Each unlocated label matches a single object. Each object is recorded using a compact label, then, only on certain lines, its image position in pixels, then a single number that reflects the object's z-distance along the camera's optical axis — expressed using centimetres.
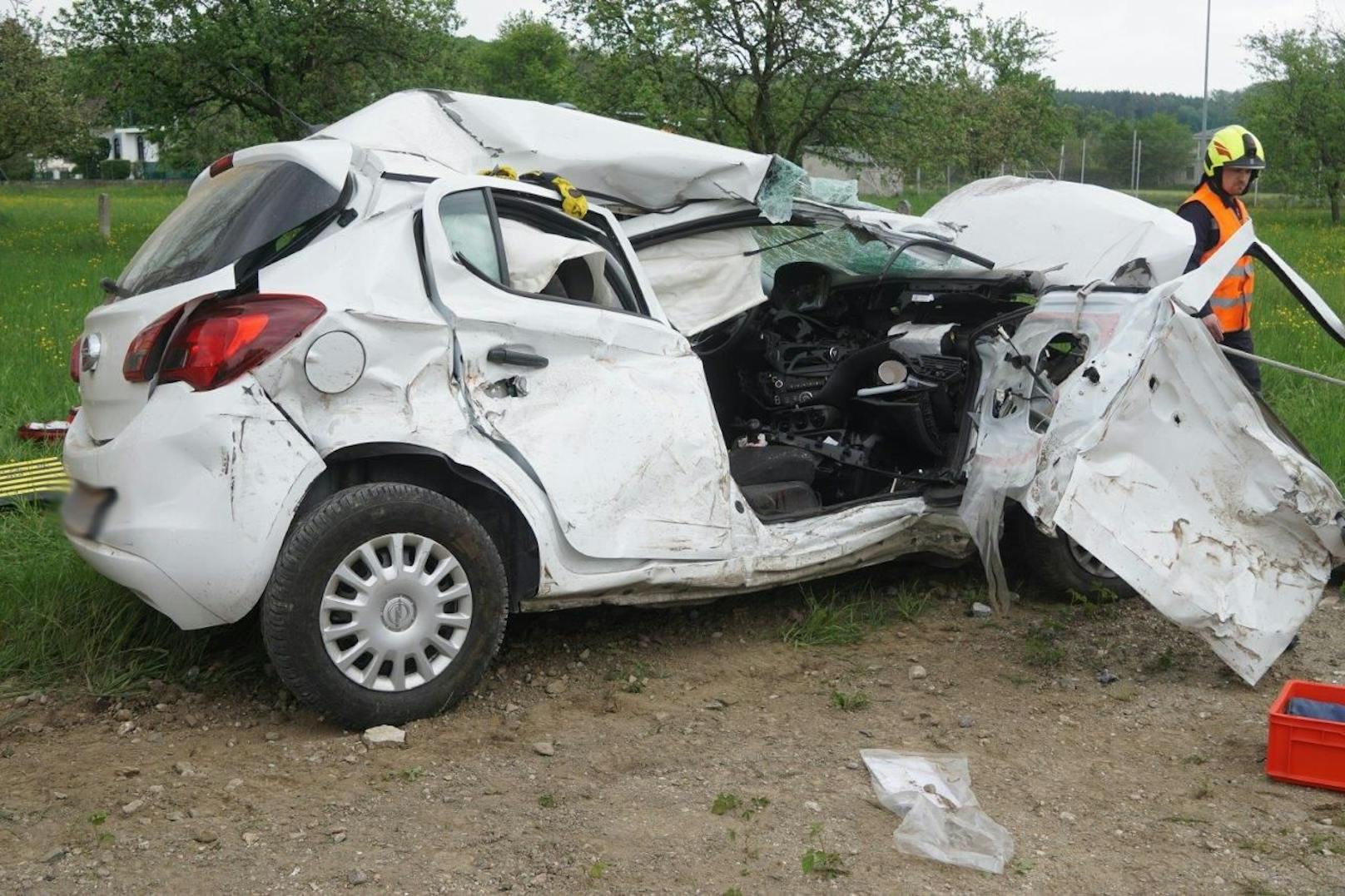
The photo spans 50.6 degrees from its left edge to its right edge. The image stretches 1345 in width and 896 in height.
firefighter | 690
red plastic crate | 418
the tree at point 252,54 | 2034
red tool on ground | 746
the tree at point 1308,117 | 3347
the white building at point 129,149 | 9188
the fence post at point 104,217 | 2359
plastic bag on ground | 371
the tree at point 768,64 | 1638
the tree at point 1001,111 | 1808
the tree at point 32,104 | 2544
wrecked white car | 417
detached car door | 490
